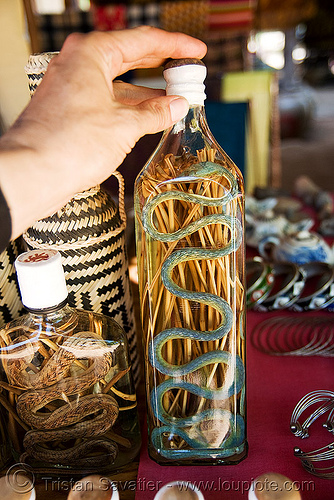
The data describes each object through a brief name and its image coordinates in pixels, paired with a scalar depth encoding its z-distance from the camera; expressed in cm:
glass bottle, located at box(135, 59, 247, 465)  30
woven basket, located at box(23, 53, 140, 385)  33
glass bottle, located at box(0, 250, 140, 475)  30
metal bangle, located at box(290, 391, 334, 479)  33
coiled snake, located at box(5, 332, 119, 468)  31
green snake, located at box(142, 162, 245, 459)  30
